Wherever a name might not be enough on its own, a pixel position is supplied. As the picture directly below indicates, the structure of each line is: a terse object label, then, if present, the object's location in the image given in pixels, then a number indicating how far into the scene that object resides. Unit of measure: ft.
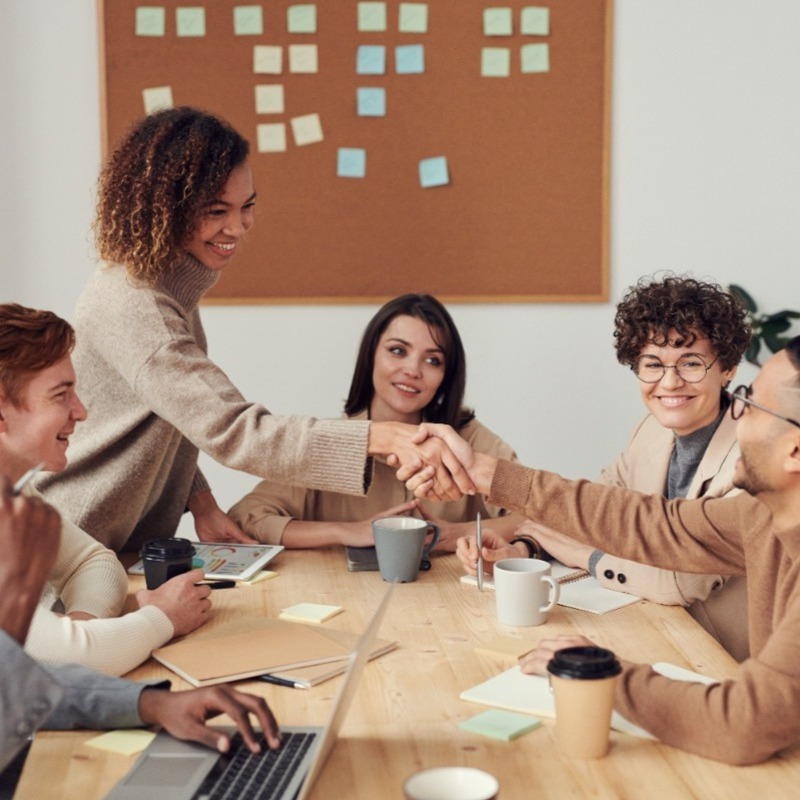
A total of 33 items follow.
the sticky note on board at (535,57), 10.88
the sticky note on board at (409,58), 10.84
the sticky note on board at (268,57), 10.79
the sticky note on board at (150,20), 10.69
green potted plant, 10.96
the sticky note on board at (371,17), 10.75
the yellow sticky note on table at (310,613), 5.48
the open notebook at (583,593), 5.74
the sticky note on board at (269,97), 10.84
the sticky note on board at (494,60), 10.86
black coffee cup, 5.81
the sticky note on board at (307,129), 10.89
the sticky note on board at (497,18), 10.80
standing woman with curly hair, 6.15
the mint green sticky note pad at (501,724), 3.96
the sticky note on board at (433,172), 10.97
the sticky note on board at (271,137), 10.88
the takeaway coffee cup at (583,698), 3.73
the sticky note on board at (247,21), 10.75
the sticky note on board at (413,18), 10.77
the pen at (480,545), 5.78
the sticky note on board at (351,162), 10.93
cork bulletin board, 10.77
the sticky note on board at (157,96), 10.78
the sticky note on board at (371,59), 10.82
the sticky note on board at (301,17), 10.75
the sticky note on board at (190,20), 10.71
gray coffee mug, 6.12
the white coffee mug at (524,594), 5.32
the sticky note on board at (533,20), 10.82
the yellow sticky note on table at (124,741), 3.89
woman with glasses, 6.93
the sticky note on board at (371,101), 10.86
